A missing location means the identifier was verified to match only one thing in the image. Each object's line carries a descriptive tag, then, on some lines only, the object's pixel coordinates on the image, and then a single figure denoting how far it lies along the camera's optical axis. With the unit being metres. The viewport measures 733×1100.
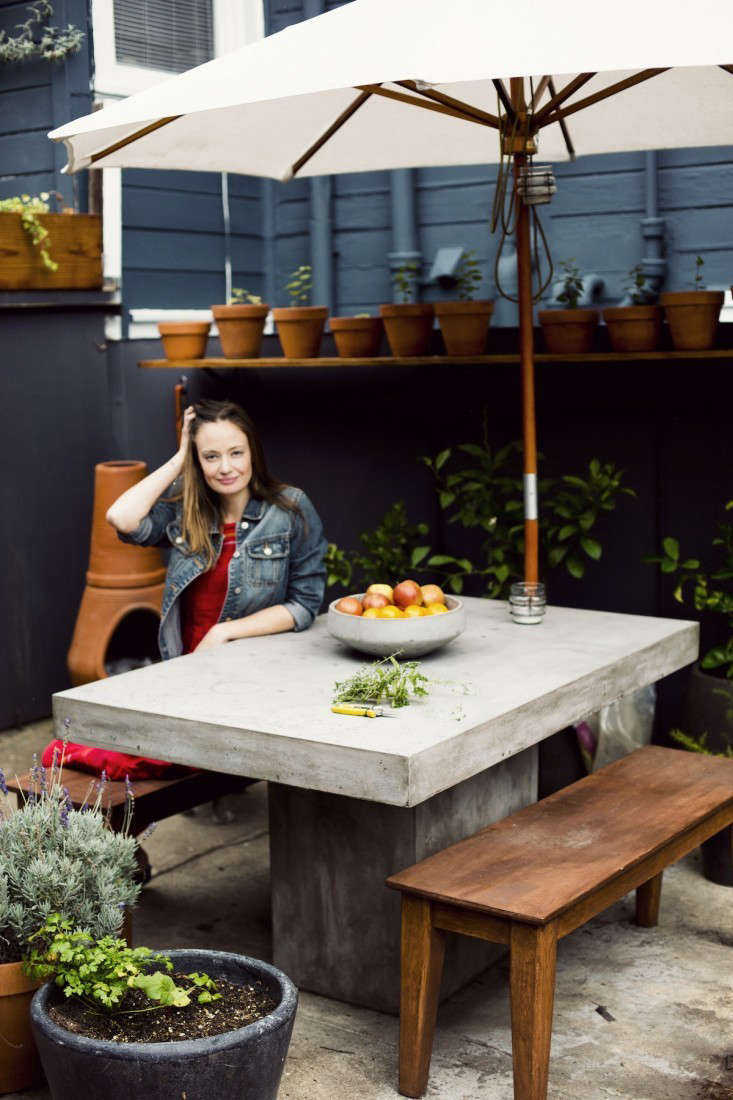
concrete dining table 2.98
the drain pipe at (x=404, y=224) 6.32
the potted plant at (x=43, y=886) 2.88
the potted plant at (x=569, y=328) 5.04
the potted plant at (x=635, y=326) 4.90
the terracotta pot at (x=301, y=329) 5.73
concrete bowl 3.53
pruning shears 3.13
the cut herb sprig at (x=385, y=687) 3.22
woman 4.12
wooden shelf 4.79
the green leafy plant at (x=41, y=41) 6.05
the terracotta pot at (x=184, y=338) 5.99
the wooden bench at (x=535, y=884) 2.83
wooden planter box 5.77
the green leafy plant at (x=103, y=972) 2.66
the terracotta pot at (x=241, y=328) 5.86
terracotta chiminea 5.82
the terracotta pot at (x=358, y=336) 5.56
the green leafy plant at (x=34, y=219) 5.78
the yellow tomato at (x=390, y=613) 3.56
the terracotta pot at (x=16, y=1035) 2.89
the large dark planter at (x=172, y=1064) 2.48
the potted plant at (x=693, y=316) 4.76
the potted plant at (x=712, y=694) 4.29
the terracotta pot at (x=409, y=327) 5.39
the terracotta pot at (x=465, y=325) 5.25
